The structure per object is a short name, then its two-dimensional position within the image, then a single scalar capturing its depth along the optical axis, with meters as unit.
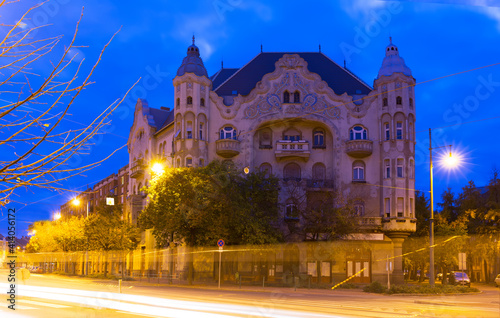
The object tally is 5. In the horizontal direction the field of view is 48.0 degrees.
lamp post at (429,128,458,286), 34.16
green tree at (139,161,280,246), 43.16
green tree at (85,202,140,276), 59.91
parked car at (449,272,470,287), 47.06
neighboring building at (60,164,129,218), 82.81
